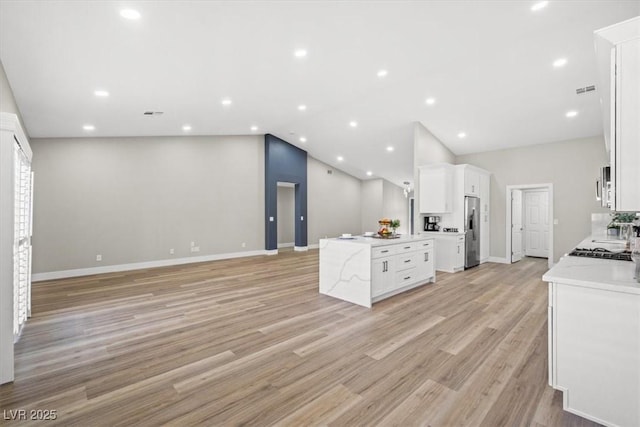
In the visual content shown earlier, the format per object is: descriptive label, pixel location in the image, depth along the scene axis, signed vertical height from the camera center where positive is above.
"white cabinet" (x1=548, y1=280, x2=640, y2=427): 1.61 -0.80
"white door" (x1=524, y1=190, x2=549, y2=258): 8.16 -0.27
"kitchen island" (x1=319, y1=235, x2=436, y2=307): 3.89 -0.76
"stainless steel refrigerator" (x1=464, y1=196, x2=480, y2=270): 6.42 -0.40
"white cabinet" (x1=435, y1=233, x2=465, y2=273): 6.14 -0.82
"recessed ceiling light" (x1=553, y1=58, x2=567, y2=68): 4.17 +2.16
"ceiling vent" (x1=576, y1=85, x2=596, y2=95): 4.72 +2.00
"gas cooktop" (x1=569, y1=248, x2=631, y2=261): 2.41 -0.35
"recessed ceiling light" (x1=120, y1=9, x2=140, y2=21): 2.66 +1.83
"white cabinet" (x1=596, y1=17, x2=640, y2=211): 1.40 +0.52
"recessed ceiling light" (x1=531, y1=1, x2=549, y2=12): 3.12 +2.22
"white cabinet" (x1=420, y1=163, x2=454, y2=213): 6.18 +0.54
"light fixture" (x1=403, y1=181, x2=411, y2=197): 11.52 +1.02
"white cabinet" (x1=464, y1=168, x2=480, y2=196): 6.48 +0.71
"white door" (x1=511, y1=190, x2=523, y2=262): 7.47 -0.30
